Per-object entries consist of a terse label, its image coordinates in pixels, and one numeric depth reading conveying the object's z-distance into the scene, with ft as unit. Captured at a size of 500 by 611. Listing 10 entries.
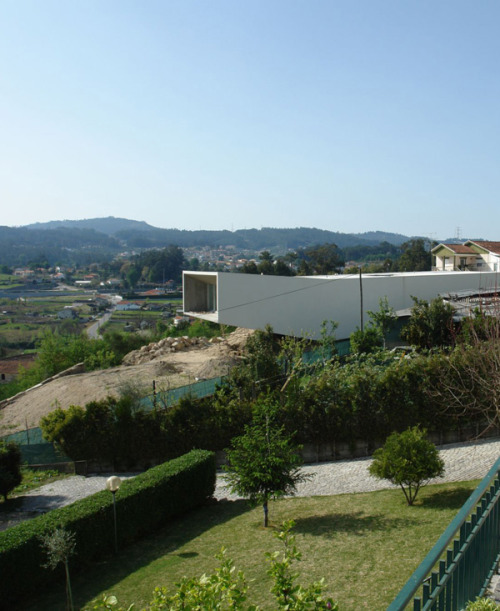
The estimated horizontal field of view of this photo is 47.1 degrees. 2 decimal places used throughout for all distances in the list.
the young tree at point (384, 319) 85.30
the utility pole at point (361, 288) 94.40
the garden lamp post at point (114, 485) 34.50
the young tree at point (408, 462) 33.96
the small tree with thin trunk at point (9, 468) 45.27
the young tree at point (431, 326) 75.00
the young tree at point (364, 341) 79.05
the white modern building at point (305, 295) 90.74
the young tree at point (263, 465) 34.42
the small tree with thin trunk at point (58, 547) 28.89
